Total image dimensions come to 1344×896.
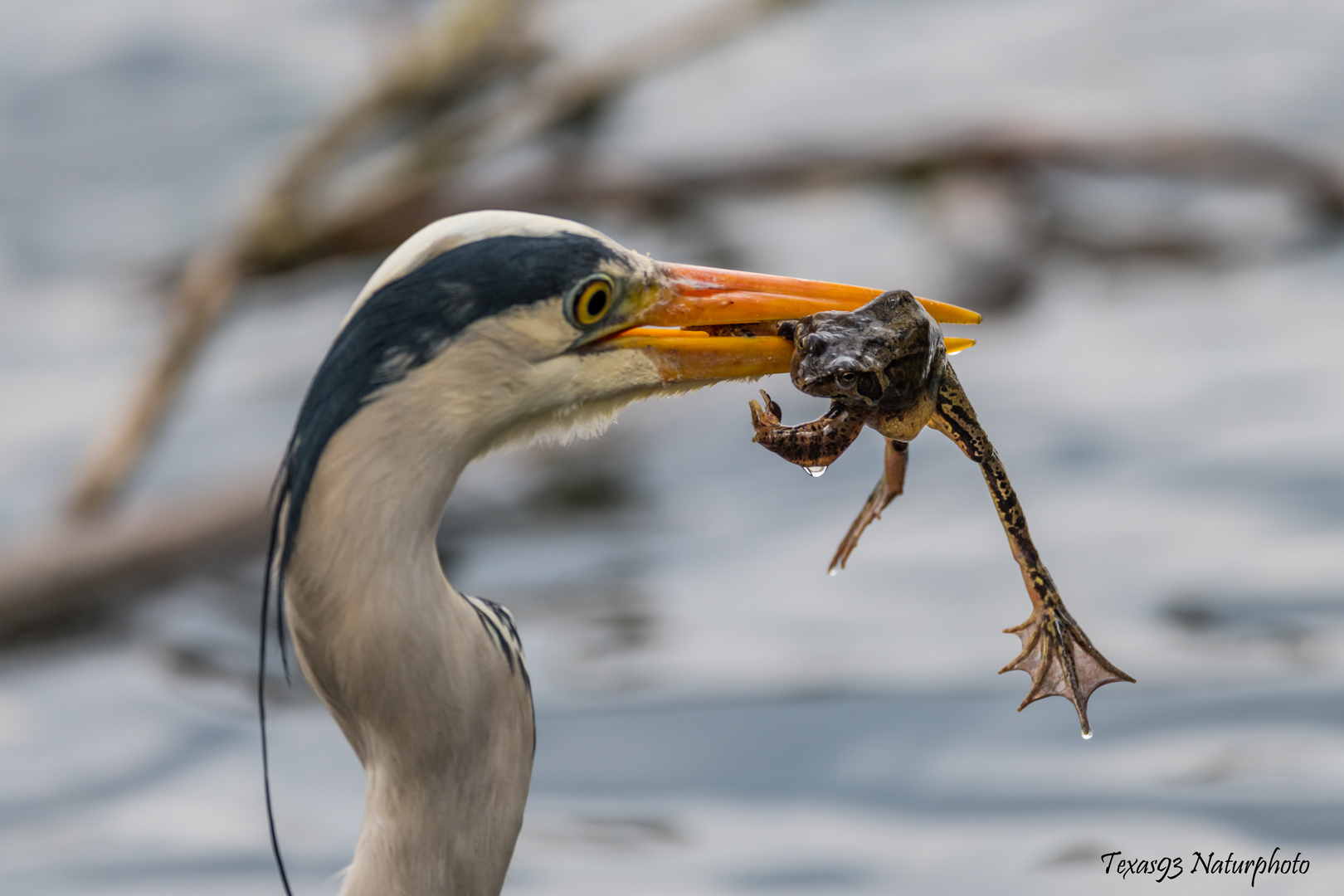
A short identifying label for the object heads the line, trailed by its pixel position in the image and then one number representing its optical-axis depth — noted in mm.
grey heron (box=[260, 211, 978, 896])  4137
